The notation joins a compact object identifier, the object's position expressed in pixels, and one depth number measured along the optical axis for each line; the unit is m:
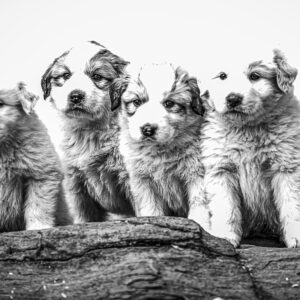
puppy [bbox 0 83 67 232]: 6.58
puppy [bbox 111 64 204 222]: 6.41
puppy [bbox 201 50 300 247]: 6.07
